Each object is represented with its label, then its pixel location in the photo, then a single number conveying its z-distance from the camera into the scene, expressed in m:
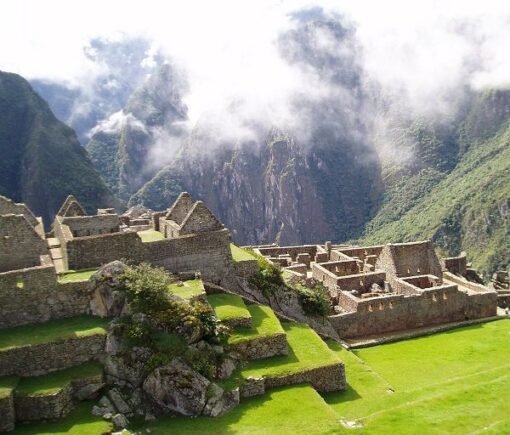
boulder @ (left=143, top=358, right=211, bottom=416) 14.93
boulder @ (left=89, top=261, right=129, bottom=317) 16.80
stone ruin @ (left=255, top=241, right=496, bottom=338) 24.97
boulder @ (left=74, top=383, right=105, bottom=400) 14.92
